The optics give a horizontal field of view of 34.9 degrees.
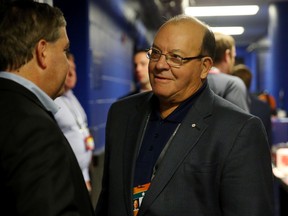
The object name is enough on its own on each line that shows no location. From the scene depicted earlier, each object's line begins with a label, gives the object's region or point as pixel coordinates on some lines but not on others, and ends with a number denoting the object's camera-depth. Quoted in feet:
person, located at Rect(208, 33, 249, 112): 8.71
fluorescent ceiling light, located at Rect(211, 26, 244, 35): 40.69
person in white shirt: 9.96
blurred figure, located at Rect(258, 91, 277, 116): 21.65
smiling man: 5.21
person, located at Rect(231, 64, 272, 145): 11.27
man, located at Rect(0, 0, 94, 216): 3.71
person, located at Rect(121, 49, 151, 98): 12.47
